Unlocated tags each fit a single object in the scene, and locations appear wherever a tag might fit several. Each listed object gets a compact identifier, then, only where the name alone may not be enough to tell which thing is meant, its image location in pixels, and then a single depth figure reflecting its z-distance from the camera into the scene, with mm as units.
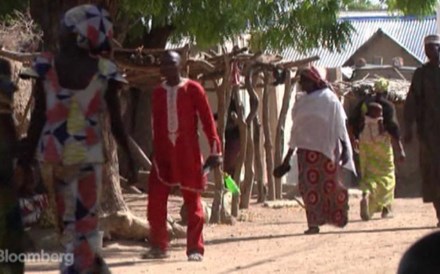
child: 14508
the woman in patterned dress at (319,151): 11922
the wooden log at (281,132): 18469
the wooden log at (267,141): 18203
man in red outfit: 9562
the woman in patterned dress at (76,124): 6613
